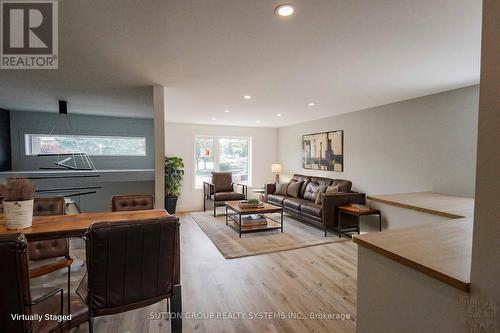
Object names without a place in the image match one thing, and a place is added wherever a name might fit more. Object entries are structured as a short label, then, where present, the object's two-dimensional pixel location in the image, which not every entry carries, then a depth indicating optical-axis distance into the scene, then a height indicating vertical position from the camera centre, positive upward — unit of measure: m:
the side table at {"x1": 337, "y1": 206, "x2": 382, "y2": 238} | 3.94 -0.87
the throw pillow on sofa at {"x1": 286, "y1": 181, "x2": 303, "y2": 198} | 5.80 -0.72
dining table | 1.61 -0.49
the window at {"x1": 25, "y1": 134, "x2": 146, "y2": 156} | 5.12 +0.28
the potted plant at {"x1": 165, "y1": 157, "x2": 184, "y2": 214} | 5.39 -0.54
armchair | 5.80 -0.81
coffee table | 4.30 -0.96
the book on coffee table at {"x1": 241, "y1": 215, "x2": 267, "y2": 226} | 4.43 -1.14
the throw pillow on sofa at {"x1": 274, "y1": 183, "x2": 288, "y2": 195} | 6.12 -0.74
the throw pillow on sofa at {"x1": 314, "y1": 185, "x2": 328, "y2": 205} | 4.78 -0.67
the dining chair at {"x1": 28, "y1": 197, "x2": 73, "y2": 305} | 2.60 -0.99
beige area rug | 3.55 -1.31
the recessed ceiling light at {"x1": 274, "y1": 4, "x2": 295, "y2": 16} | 1.51 +0.94
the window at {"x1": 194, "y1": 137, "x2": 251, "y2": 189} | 6.74 +0.03
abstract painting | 5.29 +0.19
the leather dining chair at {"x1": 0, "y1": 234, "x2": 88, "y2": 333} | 1.05 -0.57
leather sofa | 4.23 -0.88
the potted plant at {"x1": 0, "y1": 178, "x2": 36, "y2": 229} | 1.61 -0.29
